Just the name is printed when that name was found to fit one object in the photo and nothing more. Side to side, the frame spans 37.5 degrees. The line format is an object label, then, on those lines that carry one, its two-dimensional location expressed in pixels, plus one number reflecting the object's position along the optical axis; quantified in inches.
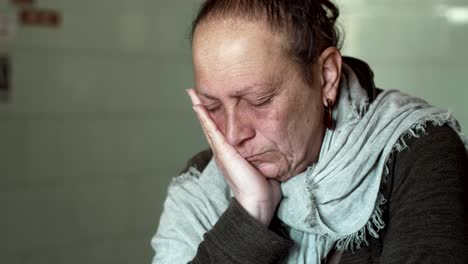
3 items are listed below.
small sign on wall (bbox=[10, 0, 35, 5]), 107.0
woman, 49.1
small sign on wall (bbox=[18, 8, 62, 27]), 107.9
